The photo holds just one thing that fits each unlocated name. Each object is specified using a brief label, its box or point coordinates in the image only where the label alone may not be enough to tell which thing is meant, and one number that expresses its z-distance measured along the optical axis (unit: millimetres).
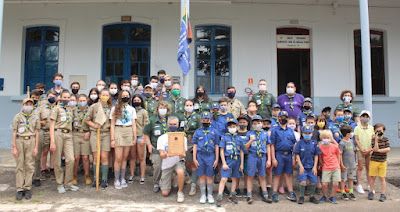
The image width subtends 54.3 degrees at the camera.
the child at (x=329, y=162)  6750
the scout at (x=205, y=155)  6715
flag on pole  8086
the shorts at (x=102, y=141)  7270
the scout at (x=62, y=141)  7027
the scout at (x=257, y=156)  6758
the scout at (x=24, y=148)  6734
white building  11477
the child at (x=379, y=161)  7055
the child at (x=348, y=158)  7117
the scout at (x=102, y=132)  7242
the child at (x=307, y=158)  6773
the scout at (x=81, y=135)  7352
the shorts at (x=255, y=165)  6749
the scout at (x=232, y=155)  6715
